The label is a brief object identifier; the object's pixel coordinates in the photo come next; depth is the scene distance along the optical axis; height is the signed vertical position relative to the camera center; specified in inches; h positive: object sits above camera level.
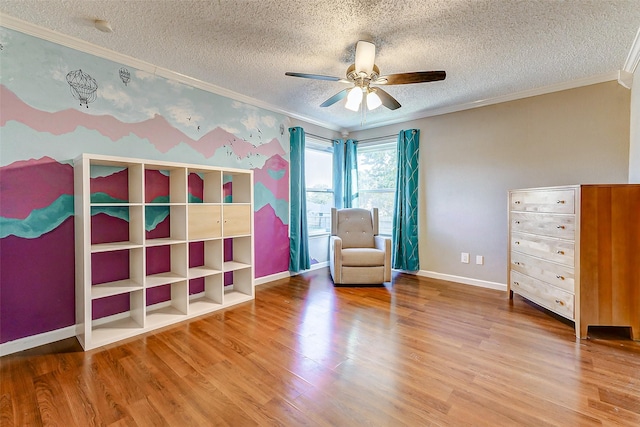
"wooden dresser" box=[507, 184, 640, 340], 86.5 -14.0
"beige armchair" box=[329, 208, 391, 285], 141.3 -26.2
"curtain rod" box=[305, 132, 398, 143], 172.6 +47.9
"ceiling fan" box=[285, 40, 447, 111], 82.4 +41.3
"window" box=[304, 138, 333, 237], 177.3 +18.2
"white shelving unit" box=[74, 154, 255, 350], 86.2 -10.5
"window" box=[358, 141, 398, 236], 181.0 +22.6
